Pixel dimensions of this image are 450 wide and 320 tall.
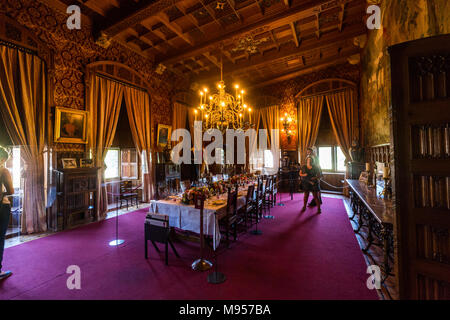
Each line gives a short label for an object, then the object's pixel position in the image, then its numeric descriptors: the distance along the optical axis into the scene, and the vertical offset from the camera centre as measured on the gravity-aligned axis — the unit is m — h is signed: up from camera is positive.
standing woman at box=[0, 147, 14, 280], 2.75 -0.41
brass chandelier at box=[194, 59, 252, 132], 4.97 +1.36
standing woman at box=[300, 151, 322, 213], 5.93 -0.47
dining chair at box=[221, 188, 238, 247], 3.56 -0.92
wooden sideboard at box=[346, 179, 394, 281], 2.60 -0.75
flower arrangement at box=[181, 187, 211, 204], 3.54 -0.51
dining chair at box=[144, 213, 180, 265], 3.12 -1.00
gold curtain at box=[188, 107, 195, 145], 9.22 +2.11
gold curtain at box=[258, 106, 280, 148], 9.66 +2.12
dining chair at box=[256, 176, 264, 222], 4.80 -0.76
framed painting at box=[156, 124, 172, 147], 7.59 +1.20
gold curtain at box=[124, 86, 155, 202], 6.62 +1.47
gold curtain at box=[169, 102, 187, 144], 8.31 +2.12
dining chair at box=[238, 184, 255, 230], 4.25 -0.90
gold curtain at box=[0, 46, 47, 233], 4.08 +1.15
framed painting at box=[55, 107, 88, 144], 4.80 +1.06
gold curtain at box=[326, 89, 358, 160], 7.90 +1.80
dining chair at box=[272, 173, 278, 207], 6.11 -0.95
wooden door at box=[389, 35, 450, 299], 1.42 -0.03
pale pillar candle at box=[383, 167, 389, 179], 3.57 -0.21
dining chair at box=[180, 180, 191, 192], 4.71 -0.48
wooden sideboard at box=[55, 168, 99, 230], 4.71 -0.67
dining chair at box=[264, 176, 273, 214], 5.71 -0.66
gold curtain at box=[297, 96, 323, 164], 8.64 +1.80
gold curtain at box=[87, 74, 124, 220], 5.54 +1.40
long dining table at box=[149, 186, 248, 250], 3.30 -0.84
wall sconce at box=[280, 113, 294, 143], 9.11 +1.70
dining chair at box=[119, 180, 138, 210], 6.29 -0.80
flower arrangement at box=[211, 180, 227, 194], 4.36 -0.51
